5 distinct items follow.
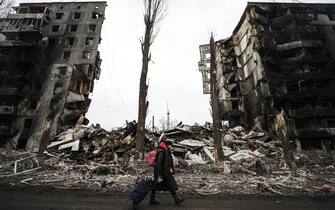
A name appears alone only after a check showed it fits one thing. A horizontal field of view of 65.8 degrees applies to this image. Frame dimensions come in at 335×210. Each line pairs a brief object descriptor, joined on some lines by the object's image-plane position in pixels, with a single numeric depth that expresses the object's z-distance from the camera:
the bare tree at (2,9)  15.59
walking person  6.58
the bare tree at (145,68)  16.62
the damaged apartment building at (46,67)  32.22
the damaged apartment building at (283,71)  31.28
